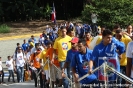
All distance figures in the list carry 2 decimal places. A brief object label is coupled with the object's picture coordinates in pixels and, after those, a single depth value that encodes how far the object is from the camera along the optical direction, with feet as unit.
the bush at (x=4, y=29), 122.83
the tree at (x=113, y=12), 85.76
